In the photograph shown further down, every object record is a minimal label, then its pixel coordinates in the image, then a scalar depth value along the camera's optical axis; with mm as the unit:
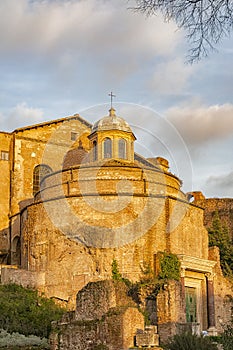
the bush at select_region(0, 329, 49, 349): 19881
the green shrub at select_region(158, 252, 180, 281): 30050
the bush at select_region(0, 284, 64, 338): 23156
